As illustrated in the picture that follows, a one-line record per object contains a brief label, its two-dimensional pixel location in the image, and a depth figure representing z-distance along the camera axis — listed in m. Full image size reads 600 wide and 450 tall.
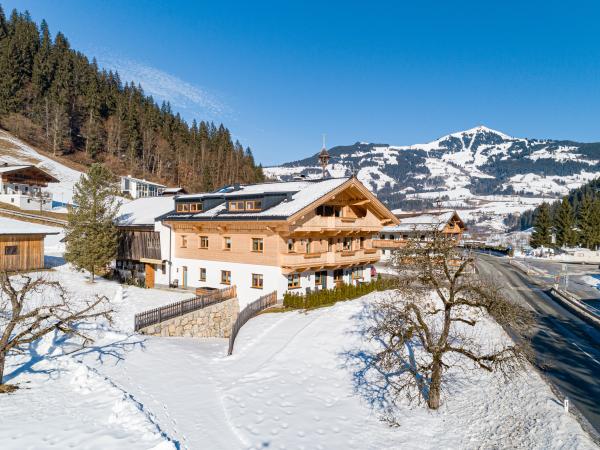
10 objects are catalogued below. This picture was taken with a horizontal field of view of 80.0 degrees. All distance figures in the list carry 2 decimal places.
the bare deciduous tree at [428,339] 14.67
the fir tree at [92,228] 30.89
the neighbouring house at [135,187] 79.06
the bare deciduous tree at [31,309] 11.55
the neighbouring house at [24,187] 53.66
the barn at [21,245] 29.80
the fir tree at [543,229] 89.12
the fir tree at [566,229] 88.94
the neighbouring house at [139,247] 35.94
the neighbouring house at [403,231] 60.33
